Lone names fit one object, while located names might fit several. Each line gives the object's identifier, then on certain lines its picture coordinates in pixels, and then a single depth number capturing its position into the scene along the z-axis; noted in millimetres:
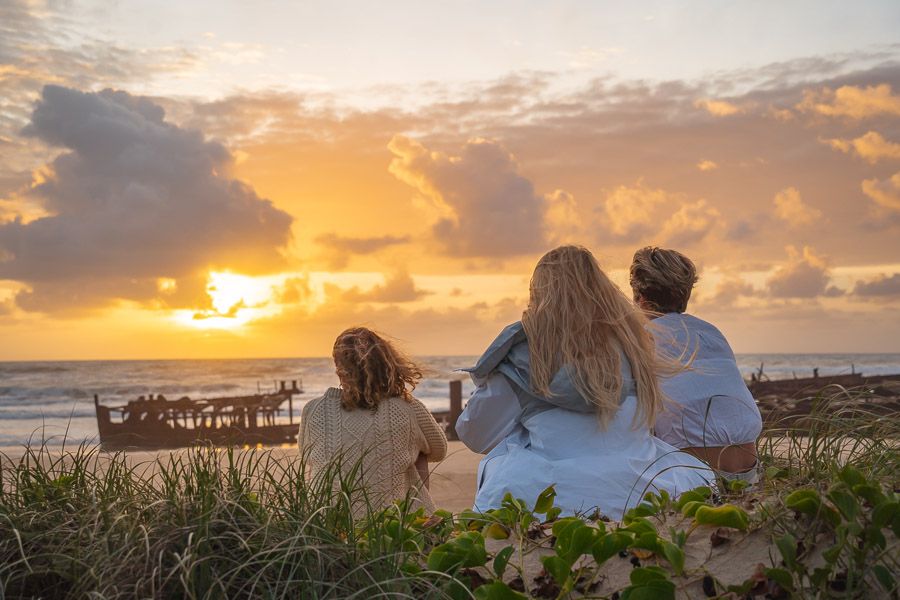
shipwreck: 21422
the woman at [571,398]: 3596
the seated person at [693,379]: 4551
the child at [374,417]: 5141
